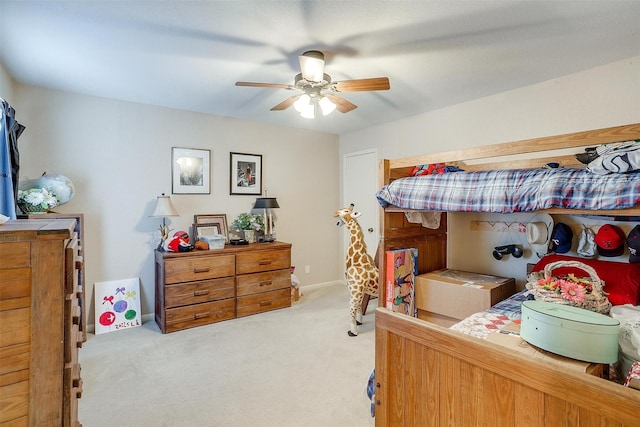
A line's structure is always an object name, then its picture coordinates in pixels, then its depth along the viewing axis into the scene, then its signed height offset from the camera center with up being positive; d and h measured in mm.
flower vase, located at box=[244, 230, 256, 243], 3941 -270
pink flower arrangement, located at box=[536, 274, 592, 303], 1814 -445
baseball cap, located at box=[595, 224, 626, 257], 2343 -194
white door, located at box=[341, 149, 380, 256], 4457 +411
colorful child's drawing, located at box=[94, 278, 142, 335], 3184 -958
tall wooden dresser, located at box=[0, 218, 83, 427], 868 -324
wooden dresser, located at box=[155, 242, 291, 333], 3168 -772
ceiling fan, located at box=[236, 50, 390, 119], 2054 +950
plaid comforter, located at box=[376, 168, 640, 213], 1434 +135
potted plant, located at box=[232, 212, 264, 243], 3920 -119
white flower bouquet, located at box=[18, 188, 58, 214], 2541 +125
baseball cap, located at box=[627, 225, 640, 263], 2217 -207
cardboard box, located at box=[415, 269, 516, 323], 2506 -664
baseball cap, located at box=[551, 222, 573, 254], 2590 -191
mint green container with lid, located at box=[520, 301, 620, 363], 1200 -481
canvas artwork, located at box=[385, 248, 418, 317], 2451 -540
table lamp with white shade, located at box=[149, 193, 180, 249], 3340 +44
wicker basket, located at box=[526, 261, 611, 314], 1810 -488
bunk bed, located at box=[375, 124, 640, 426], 944 -601
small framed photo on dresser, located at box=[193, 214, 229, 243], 3748 -110
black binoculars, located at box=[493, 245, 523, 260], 2939 -354
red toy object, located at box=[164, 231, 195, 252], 3338 -328
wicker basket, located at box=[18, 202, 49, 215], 2547 +60
